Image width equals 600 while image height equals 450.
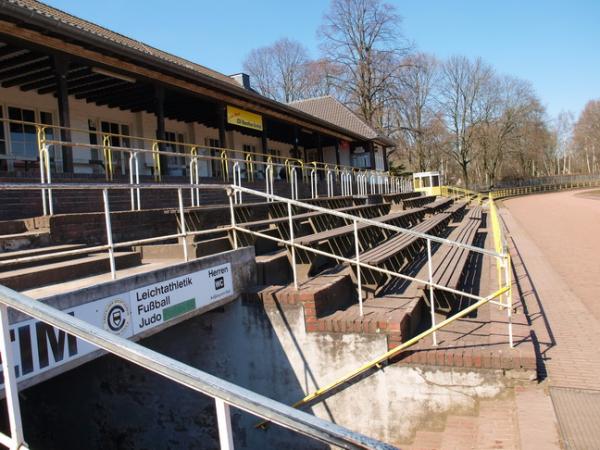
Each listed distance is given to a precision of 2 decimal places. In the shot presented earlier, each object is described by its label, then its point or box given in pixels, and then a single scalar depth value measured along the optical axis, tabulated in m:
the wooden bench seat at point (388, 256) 6.66
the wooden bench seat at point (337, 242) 6.79
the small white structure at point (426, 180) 42.94
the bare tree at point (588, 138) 85.44
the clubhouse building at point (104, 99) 9.55
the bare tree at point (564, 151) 96.38
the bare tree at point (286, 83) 54.25
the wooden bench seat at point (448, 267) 6.70
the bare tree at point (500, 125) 63.53
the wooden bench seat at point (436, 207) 18.11
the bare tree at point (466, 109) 62.84
